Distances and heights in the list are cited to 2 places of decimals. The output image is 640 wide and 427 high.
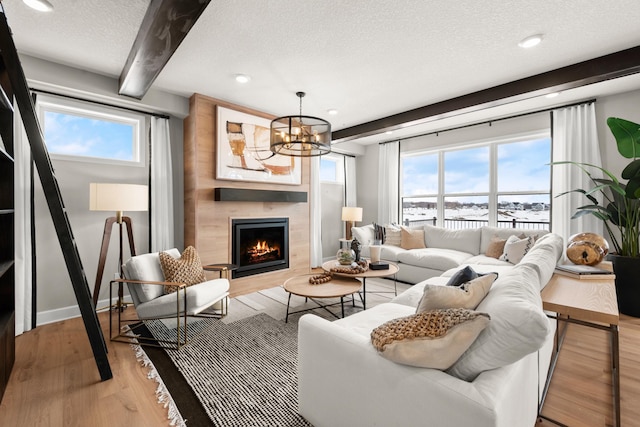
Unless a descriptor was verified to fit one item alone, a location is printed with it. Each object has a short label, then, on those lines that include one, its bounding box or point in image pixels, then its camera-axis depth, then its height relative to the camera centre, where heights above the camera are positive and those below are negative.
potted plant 2.83 -0.03
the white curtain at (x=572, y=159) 3.71 +0.67
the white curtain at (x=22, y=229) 2.65 -0.18
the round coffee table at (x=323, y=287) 2.58 -0.74
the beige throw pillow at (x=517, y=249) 3.59 -0.48
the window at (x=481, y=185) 4.41 +0.45
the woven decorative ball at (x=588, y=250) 2.28 -0.31
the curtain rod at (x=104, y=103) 2.97 +1.20
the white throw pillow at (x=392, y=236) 5.00 -0.44
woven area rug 1.62 -1.13
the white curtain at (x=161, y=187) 3.55 +0.28
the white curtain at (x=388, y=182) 5.83 +0.57
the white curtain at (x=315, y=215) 5.16 -0.09
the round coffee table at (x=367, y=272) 2.97 -0.65
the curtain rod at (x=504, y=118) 3.81 +1.44
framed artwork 3.78 +0.80
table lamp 5.41 -0.07
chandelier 2.87 +0.80
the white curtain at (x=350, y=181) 6.32 +0.64
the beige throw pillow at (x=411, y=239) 4.81 -0.47
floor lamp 2.71 +0.07
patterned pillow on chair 2.68 -0.56
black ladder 1.86 -0.02
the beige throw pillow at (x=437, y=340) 1.05 -0.48
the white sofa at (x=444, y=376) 0.96 -0.63
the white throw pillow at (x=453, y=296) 1.25 -0.38
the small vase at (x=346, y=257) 3.26 -0.53
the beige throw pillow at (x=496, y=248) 3.99 -0.52
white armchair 2.44 -0.76
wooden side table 1.37 -0.48
